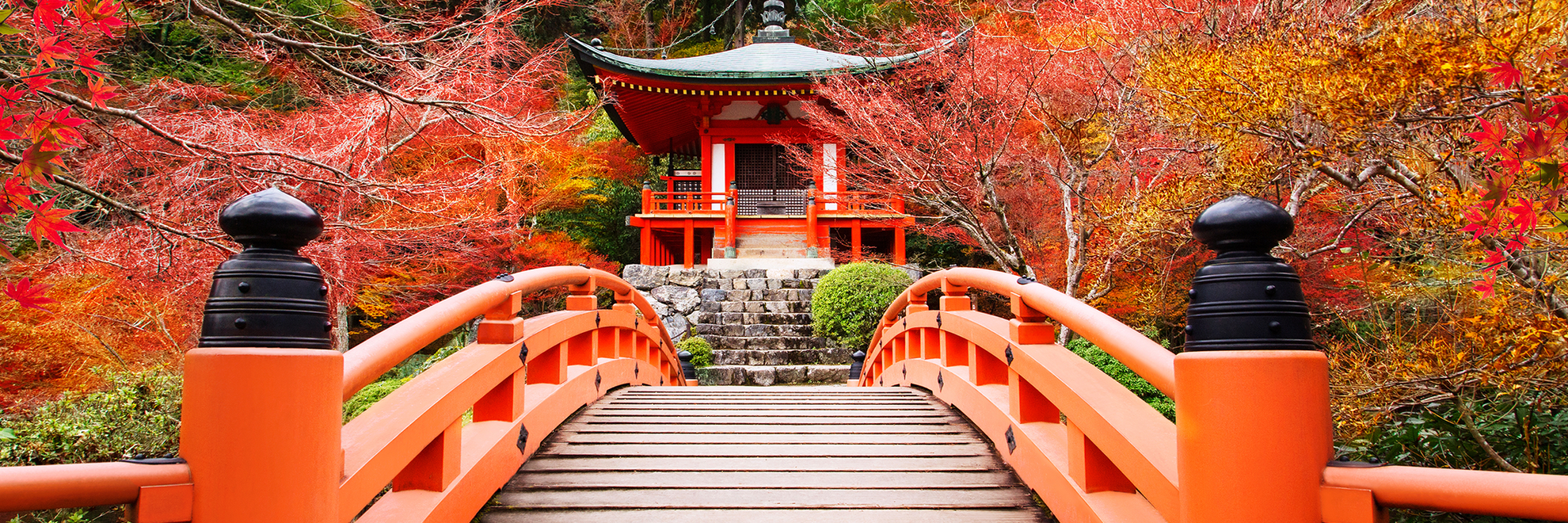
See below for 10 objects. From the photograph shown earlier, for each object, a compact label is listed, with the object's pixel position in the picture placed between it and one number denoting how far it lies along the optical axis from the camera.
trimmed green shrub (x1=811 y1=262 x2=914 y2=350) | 9.69
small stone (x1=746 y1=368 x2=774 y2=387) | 9.19
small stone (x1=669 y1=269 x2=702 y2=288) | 11.93
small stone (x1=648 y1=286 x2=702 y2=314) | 11.55
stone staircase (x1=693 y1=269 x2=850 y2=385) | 9.27
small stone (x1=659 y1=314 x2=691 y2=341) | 11.03
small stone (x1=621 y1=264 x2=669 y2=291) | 12.02
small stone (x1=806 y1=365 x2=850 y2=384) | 9.25
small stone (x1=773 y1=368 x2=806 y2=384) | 9.25
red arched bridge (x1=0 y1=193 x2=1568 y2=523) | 1.24
